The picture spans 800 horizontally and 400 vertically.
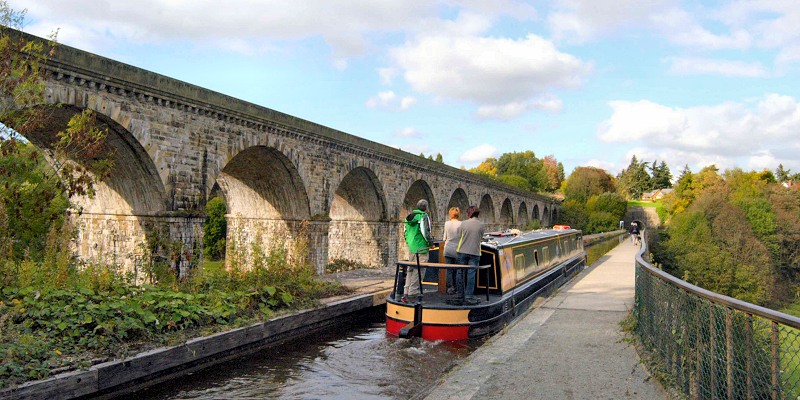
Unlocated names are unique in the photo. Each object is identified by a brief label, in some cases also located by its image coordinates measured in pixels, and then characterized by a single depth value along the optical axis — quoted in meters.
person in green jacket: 8.66
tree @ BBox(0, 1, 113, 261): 7.39
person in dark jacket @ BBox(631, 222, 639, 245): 32.08
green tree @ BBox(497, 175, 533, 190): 73.00
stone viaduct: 11.55
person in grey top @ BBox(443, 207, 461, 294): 8.71
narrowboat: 8.19
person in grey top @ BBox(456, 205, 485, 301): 8.50
